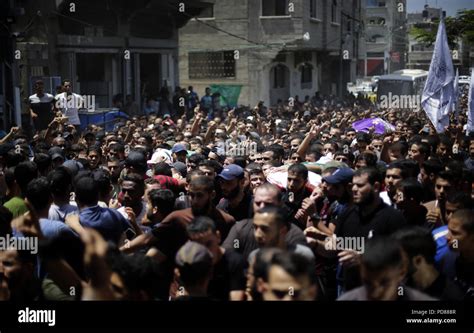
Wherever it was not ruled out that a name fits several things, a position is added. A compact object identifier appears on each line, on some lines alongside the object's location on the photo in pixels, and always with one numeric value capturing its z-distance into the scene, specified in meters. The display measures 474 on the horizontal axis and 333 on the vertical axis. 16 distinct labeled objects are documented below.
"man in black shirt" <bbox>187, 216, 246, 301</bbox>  4.15
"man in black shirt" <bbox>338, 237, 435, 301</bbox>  3.56
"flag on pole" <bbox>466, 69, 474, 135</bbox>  10.27
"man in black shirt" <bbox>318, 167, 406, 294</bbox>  4.55
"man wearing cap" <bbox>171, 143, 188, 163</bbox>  8.30
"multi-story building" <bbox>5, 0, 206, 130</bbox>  15.38
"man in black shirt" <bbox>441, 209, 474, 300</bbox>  4.29
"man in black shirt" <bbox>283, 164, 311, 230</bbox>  6.00
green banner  26.05
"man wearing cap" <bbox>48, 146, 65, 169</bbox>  7.24
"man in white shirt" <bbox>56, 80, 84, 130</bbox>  11.80
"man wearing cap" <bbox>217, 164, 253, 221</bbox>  5.80
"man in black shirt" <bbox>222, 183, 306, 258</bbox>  4.54
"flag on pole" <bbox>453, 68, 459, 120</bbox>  11.51
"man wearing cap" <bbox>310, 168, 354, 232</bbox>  5.65
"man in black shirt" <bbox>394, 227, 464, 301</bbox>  3.92
